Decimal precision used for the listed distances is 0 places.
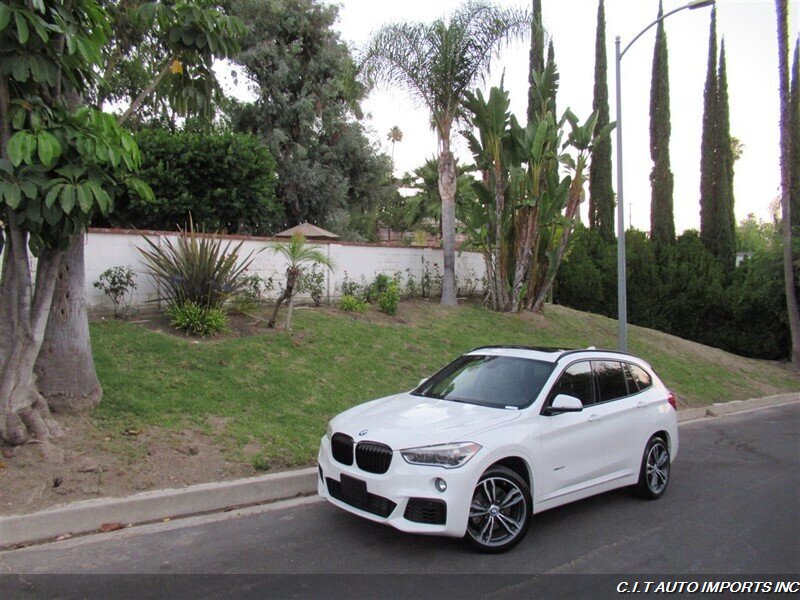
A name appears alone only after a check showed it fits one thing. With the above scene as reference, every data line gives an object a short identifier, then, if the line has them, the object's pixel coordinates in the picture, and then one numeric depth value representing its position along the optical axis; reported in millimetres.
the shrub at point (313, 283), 13684
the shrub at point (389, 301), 14414
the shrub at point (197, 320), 10312
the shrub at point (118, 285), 10656
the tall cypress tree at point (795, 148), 25016
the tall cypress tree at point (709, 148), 28469
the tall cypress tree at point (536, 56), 22442
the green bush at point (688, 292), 23875
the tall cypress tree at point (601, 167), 27656
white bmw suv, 4934
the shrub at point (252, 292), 11789
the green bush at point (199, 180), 17219
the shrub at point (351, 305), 13898
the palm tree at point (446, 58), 16812
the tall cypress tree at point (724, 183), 27703
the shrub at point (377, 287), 15227
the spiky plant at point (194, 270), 10750
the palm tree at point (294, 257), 11352
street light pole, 12958
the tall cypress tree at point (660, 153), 28734
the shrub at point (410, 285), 17016
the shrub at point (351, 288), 14922
